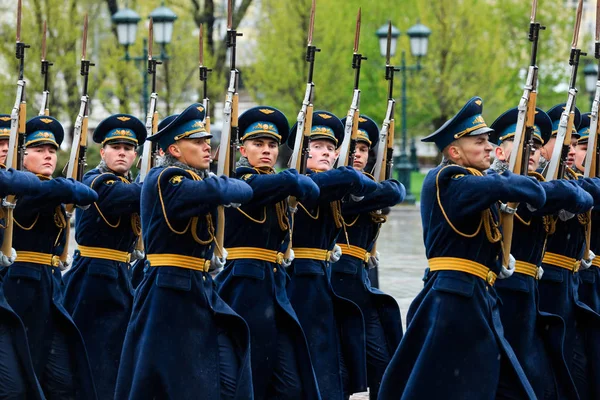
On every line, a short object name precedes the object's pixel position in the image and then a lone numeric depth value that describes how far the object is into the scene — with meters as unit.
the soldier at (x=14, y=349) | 14.27
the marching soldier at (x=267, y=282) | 15.28
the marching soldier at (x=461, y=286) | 13.59
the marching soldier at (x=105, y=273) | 17.09
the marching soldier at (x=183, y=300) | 13.76
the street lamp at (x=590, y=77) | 50.60
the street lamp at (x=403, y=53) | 53.60
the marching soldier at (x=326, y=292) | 16.58
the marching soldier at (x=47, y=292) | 15.51
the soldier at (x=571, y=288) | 16.04
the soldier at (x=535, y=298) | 14.76
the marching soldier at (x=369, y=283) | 17.77
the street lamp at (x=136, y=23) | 42.72
